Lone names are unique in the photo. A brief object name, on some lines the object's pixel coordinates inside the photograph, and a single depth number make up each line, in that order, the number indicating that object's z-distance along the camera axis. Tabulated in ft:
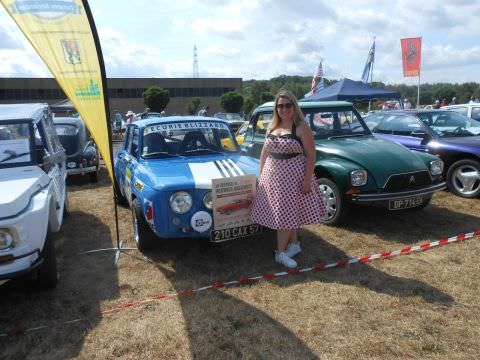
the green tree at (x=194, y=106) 217.09
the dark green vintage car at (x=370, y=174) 17.12
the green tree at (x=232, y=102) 192.13
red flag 55.62
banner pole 12.68
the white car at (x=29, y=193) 10.61
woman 13.19
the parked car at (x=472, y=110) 33.63
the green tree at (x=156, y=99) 188.44
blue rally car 13.56
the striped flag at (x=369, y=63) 63.31
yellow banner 11.93
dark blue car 22.27
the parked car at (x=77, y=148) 31.45
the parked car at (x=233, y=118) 77.67
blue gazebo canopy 45.47
